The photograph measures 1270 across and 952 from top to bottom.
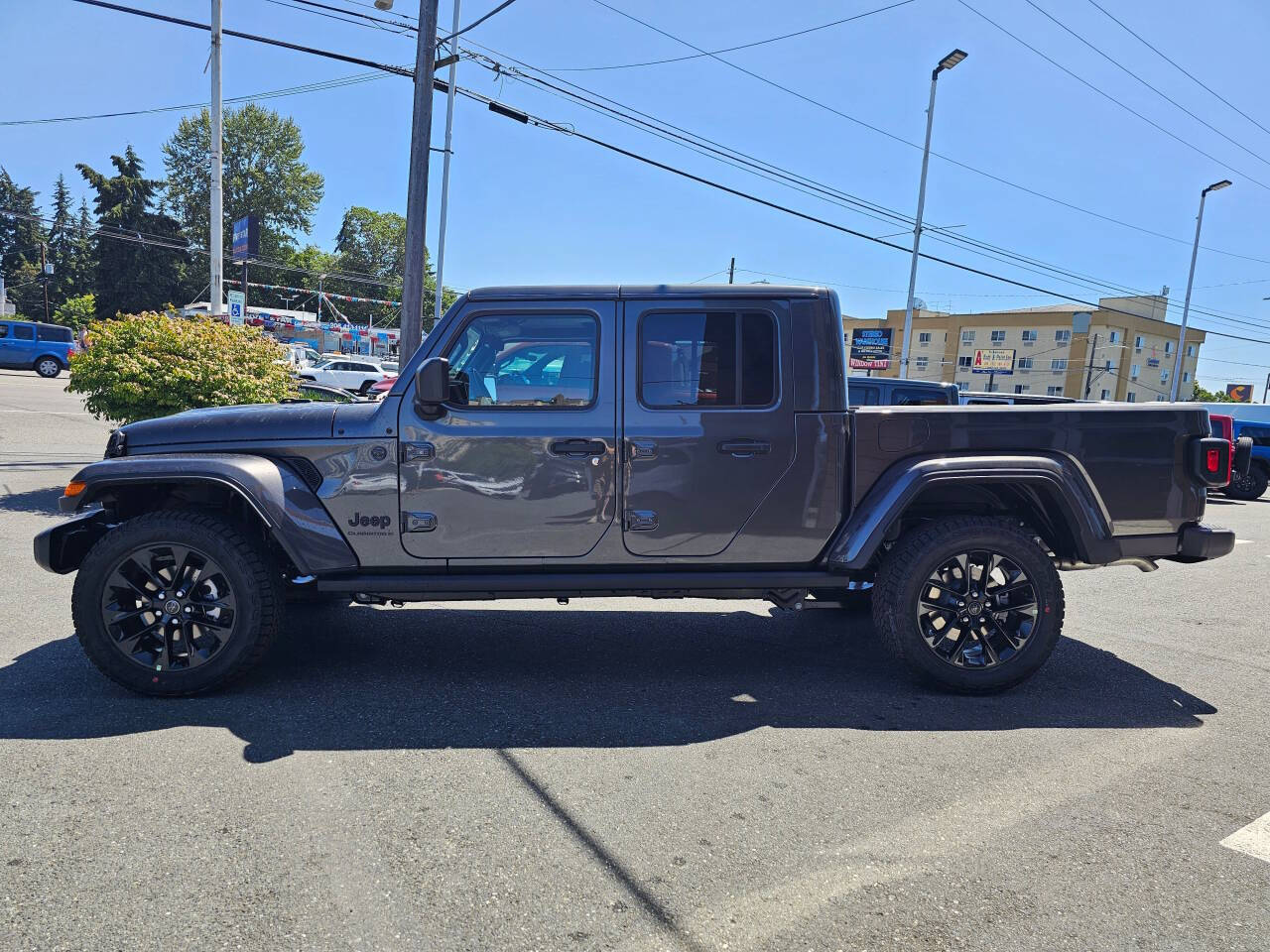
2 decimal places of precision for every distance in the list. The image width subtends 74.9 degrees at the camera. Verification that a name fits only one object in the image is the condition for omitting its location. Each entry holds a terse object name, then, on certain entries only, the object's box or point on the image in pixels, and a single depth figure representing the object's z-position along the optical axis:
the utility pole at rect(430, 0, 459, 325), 25.92
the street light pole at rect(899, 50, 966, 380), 23.69
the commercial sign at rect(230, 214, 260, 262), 19.33
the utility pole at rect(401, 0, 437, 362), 10.11
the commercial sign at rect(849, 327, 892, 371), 44.41
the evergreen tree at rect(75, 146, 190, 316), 62.44
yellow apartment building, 72.25
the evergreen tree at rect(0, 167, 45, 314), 80.06
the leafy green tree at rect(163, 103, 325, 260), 75.19
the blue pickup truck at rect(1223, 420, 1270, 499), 14.93
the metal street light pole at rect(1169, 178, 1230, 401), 34.12
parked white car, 32.12
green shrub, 8.93
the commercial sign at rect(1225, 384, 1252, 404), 80.06
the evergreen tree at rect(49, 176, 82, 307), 76.00
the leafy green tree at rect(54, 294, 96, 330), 58.92
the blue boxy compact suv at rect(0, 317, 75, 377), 31.47
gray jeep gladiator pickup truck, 3.97
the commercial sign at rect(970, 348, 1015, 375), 67.94
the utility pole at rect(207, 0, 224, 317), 14.20
